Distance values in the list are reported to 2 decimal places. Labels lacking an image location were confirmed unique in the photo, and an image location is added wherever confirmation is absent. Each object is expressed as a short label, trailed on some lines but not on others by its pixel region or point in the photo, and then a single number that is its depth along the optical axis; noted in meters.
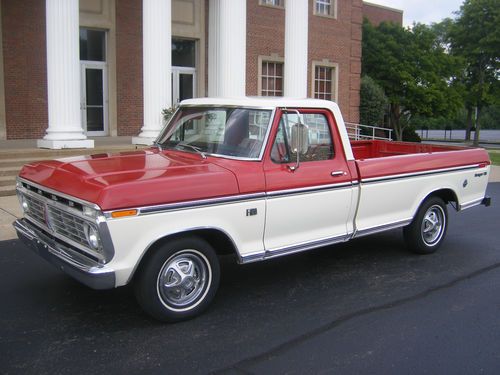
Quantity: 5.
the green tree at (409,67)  30.67
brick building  12.87
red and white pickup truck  4.19
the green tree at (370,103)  27.45
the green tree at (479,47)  36.16
